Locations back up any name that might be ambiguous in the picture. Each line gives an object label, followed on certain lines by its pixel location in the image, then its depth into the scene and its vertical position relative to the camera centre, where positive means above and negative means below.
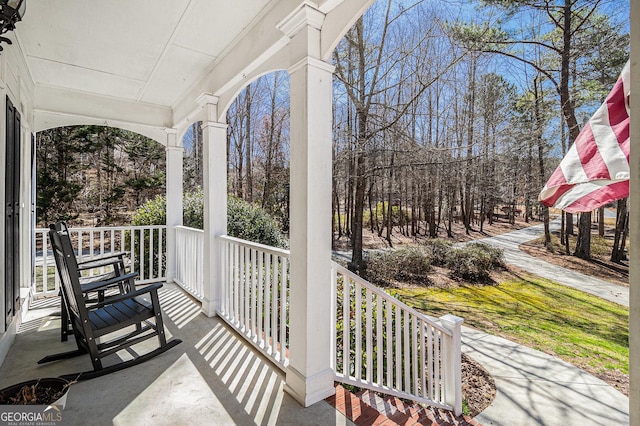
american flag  1.52 +0.29
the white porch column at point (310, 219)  1.98 -0.04
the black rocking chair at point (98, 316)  2.17 -0.79
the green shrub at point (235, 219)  5.59 -0.11
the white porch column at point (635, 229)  0.87 -0.05
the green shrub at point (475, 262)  7.25 -1.19
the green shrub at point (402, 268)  7.40 -1.38
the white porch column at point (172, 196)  4.80 +0.27
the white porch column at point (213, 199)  3.45 +0.16
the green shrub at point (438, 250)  7.65 -0.95
